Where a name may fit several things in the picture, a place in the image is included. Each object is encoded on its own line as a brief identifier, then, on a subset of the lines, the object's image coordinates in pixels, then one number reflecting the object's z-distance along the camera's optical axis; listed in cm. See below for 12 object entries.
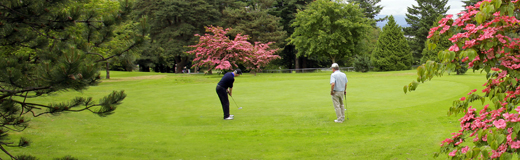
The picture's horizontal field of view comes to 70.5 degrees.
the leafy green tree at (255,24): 4669
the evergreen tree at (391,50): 4219
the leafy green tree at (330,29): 4259
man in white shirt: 992
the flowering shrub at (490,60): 289
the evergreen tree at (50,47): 403
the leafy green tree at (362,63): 4005
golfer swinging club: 1083
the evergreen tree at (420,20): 6178
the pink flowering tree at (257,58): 3606
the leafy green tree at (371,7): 6794
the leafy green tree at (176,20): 4662
